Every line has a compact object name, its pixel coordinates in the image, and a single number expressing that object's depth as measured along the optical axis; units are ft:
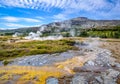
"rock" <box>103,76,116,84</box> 28.51
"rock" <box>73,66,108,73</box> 35.20
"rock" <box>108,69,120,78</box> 31.63
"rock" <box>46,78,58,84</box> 29.02
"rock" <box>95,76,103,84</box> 28.92
